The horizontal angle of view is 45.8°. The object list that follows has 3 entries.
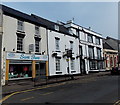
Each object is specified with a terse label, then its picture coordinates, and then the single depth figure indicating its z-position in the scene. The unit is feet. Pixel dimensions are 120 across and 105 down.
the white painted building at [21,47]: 51.55
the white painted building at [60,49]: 71.15
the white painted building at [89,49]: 97.25
